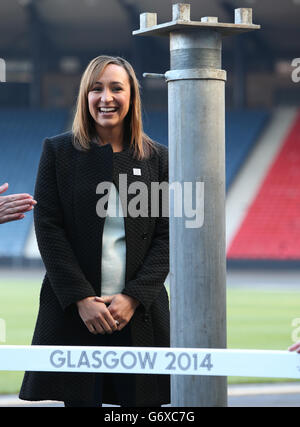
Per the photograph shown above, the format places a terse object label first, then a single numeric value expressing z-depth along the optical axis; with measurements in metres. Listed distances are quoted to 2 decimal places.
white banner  4.26
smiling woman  5.75
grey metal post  4.25
